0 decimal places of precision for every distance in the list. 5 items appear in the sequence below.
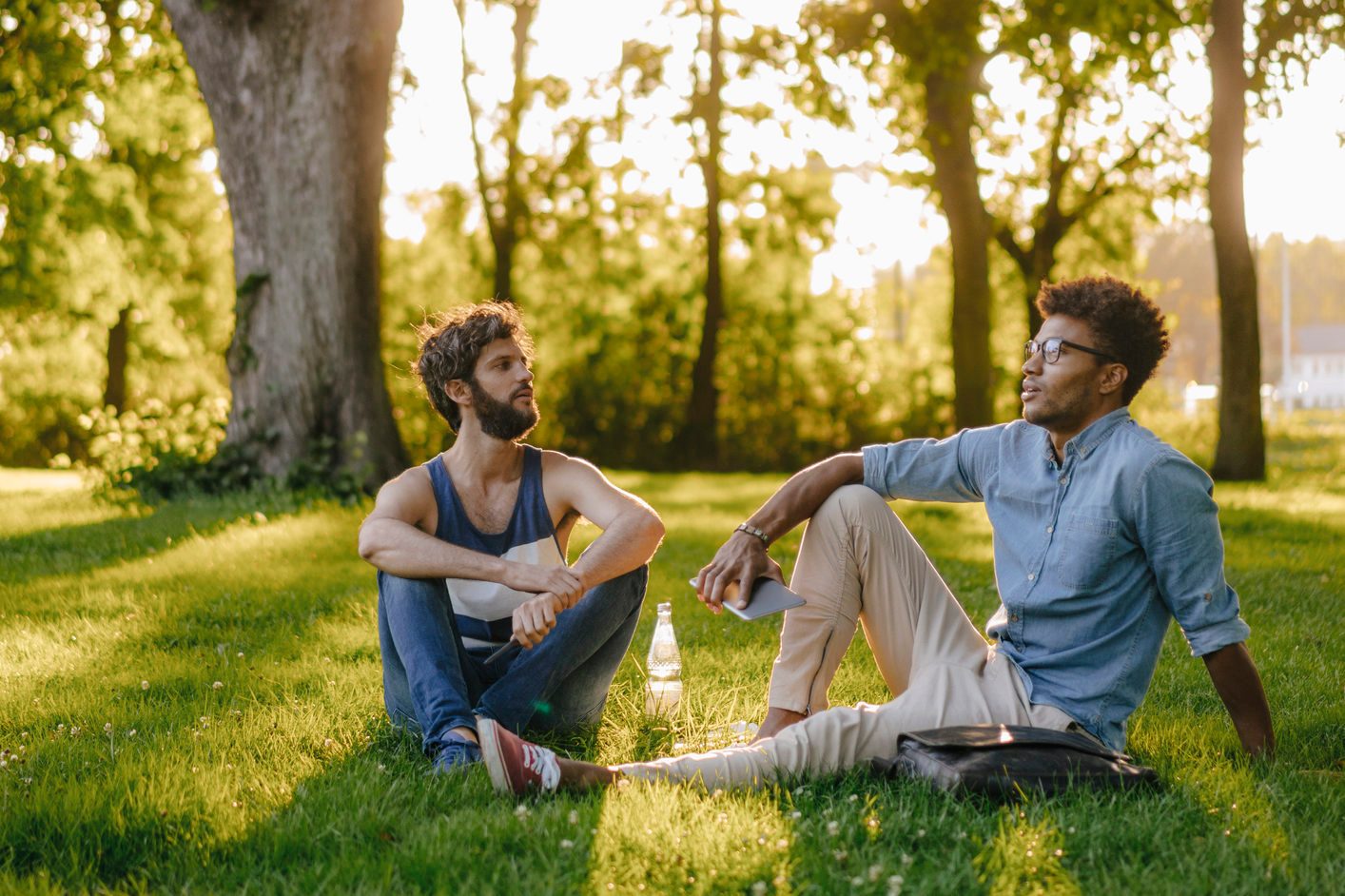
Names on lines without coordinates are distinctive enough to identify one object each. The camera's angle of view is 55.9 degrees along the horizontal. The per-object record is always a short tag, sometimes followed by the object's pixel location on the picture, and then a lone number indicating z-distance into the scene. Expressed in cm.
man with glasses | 401
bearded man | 445
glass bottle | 527
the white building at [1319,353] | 12600
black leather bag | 380
